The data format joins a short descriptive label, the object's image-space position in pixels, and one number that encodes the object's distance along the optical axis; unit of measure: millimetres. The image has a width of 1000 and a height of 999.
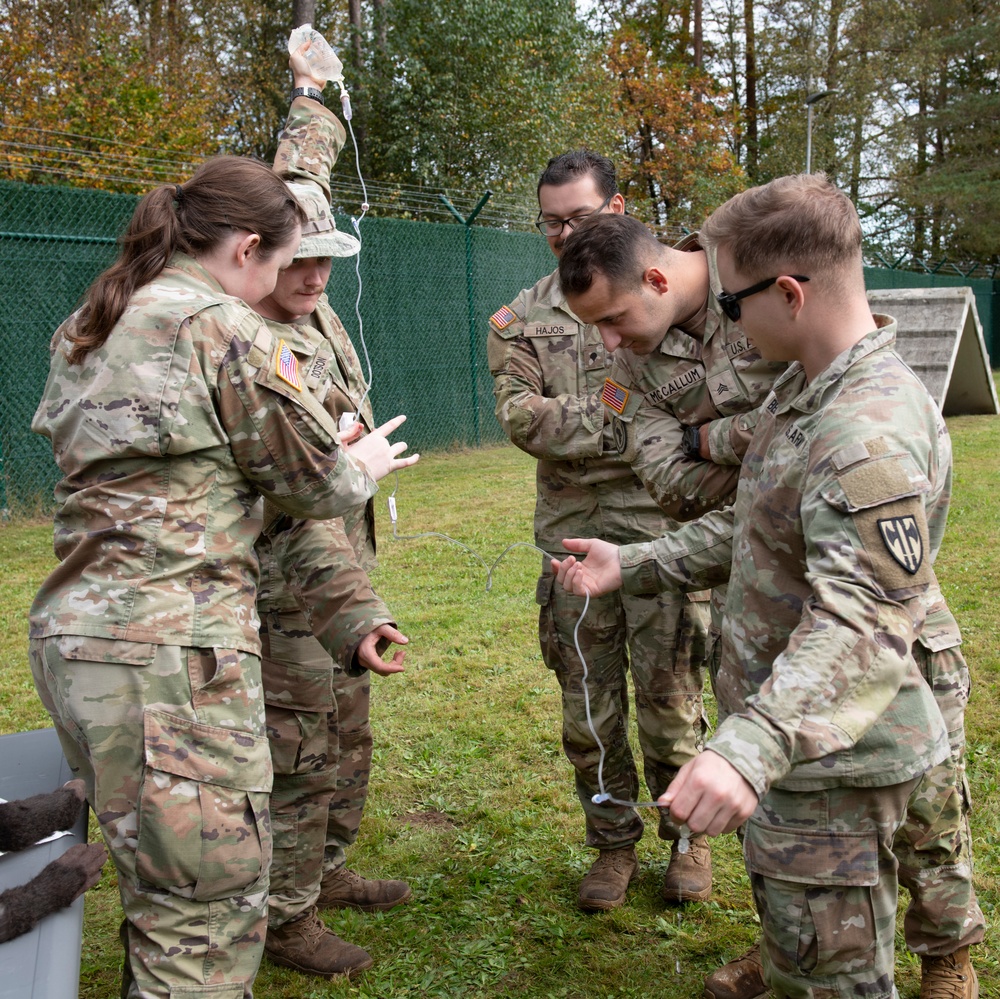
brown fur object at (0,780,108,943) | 1992
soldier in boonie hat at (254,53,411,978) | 2689
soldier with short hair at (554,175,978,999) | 1610
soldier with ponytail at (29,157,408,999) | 1974
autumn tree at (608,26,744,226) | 27219
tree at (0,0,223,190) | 15430
